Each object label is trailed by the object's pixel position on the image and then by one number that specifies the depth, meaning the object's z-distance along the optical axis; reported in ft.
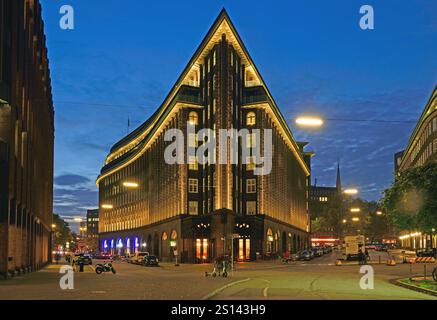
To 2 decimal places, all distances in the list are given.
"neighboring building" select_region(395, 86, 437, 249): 331.77
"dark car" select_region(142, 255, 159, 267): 240.73
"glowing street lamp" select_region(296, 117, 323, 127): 67.82
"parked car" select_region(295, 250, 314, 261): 281.37
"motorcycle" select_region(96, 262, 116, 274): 164.35
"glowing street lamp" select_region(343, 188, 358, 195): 153.89
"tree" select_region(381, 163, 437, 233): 112.68
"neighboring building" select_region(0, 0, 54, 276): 122.01
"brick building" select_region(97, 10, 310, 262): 282.56
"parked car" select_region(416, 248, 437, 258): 271.08
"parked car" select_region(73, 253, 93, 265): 252.05
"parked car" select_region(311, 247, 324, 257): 329.38
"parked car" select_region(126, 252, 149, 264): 258.65
